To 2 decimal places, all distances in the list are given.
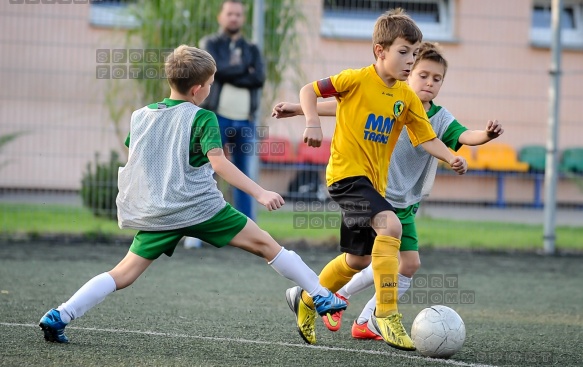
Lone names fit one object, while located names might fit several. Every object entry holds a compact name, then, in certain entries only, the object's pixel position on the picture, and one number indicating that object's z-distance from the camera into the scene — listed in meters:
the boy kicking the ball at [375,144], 9.30
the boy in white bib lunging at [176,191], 8.86
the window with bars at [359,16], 19.68
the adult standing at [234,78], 17.83
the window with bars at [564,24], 20.10
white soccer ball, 8.87
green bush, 19.42
